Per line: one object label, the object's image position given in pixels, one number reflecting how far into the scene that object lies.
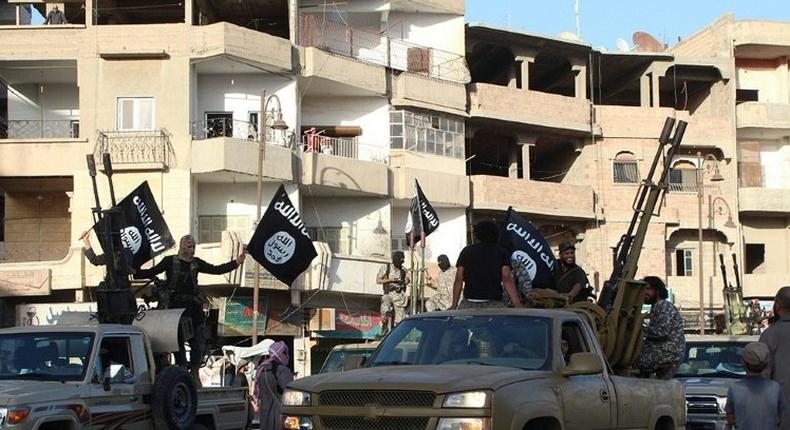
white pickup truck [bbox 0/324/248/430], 11.50
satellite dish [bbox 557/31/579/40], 44.47
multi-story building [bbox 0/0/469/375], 35.19
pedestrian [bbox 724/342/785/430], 9.66
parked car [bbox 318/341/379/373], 17.70
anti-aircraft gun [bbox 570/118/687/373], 12.35
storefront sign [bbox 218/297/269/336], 35.16
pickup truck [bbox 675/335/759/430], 16.39
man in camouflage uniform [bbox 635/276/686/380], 13.34
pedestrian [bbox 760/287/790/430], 10.60
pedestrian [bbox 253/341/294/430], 14.48
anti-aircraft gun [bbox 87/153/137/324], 14.51
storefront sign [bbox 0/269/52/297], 33.88
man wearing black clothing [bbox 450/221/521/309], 12.87
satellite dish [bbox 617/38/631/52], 47.05
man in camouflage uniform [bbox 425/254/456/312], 18.70
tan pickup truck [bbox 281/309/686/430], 9.10
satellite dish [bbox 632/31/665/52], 50.44
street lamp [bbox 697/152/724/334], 41.71
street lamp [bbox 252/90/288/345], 31.55
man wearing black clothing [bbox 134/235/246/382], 15.27
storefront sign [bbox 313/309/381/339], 37.34
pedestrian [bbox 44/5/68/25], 37.66
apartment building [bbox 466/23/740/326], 42.91
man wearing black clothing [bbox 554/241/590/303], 14.26
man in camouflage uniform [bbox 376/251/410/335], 23.42
